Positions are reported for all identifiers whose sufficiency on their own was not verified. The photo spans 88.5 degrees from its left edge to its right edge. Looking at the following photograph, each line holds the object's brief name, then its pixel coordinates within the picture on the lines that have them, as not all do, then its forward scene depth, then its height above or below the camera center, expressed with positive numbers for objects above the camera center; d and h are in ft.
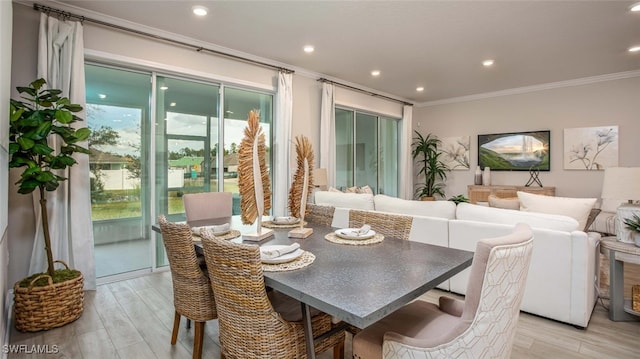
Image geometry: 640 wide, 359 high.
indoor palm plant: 23.47 +1.02
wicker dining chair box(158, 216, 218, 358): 5.91 -1.90
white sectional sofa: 8.07 -1.80
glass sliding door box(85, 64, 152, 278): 11.21 +0.41
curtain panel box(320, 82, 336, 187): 17.35 +2.59
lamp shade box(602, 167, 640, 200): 8.64 -0.11
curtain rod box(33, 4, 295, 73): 9.70 +5.12
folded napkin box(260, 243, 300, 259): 5.04 -1.14
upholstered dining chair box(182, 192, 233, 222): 9.20 -0.78
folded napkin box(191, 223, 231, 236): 6.58 -1.03
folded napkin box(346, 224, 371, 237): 6.53 -1.06
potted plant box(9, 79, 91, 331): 7.94 +0.03
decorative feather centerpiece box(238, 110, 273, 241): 6.17 +0.05
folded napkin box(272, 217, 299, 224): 8.14 -1.03
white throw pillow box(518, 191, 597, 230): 9.37 -0.78
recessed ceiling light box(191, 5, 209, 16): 10.20 +5.34
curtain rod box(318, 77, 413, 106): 17.51 +5.39
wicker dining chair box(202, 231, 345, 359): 4.27 -1.83
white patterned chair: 3.58 -1.54
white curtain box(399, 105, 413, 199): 22.89 +1.68
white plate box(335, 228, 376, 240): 6.42 -1.10
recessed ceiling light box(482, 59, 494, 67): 15.10 +5.46
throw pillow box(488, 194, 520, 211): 10.73 -0.79
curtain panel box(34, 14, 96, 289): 9.57 -0.29
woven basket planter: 7.90 -3.14
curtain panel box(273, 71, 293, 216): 15.30 +1.47
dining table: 3.58 -1.32
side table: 8.34 -2.81
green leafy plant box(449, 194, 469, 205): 16.44 -0.98
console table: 18.76 -0.69
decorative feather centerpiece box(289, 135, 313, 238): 6.91 -0.04
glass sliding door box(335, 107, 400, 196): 19.72 +1.84
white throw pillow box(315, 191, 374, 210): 11.78 -0.78
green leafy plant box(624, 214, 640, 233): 8.09 -1.07
